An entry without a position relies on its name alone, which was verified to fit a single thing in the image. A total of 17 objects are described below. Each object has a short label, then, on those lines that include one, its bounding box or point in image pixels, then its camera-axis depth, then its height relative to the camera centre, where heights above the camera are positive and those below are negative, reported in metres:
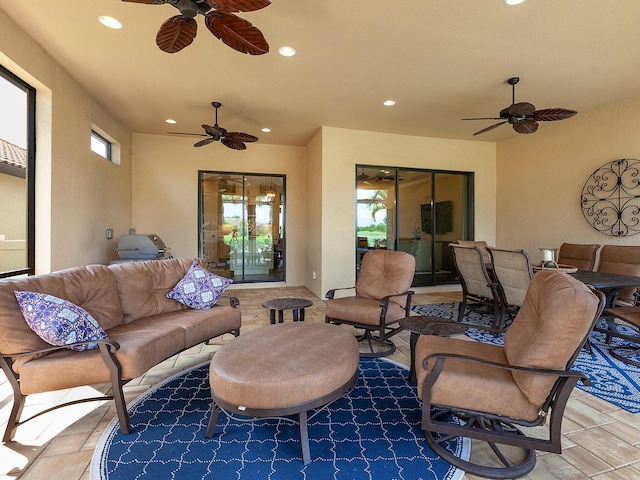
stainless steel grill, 4.51 -0.14
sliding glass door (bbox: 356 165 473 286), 6.02 +0.50
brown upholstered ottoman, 1.59 -0.75
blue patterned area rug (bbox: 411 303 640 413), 2.25 -1.16
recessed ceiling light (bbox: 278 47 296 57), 3.12 +1.94
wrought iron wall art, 4.30 +0.60
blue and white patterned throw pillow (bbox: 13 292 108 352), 1.82 -0.49
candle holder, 3.61 -0.20
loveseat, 1.80 -0.69
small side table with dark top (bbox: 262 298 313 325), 2.88 -0.64
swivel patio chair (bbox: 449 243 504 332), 3.63 -0.53
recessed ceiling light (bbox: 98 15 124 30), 2.68 +1.94
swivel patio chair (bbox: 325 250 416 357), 2.97 -0.66
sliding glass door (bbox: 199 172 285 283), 6.57 +0.29
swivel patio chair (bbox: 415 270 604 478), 1.43 -0.72
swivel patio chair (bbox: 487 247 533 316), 3.13 -0.38
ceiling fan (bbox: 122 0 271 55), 1.86 +1.46
